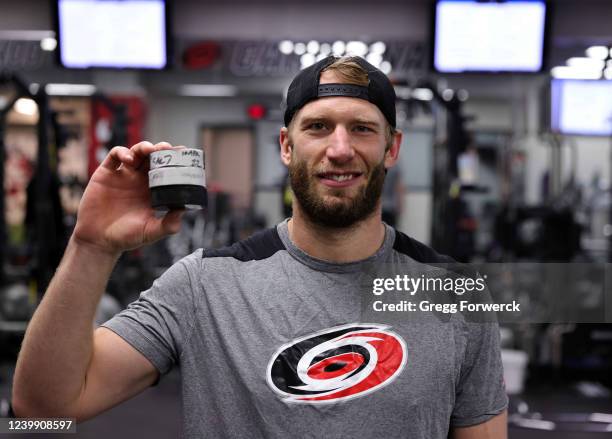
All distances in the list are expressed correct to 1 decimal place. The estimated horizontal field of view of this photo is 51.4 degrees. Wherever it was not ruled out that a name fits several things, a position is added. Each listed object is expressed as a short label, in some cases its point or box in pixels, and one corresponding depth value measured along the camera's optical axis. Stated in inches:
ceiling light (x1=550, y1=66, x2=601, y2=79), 217.0
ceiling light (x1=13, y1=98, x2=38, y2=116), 319.6
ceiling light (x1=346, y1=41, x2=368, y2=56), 203.5
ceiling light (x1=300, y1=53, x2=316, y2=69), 205.6
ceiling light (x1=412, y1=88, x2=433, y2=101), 267.3
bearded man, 45.6
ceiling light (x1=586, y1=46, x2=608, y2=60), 204.8
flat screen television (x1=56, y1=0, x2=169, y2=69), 172.7
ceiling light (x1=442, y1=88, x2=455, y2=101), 172.2
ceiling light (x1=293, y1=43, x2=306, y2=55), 206.8
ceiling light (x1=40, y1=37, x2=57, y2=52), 209.8
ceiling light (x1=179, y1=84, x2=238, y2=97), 281.7
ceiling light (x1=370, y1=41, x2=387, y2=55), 204.7
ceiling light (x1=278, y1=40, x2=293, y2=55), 206.7
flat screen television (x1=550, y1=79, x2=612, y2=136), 215.9
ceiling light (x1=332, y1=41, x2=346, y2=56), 203.5
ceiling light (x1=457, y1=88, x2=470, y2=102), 235.5
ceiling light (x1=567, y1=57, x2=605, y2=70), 209.3
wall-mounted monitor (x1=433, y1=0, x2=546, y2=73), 169.9
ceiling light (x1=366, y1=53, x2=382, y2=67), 205.8
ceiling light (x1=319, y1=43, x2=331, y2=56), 204.1
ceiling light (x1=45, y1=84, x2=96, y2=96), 261.6
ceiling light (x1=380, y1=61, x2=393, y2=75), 205.2
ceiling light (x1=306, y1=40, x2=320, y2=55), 204.8
